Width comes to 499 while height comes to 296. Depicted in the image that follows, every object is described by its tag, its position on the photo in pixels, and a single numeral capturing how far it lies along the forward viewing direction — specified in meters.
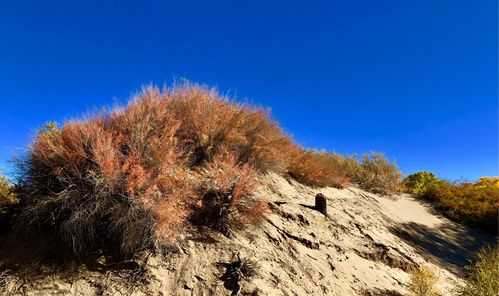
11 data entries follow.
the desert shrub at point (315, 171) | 7.97
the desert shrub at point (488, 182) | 13.97
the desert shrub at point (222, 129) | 5.97
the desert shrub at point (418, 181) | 12.65
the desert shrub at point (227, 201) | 4.67
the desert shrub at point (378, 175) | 11.51
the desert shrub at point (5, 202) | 4.73
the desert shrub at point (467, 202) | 10.31
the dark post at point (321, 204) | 6.37
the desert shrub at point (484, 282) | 4.48
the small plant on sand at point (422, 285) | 4.63
